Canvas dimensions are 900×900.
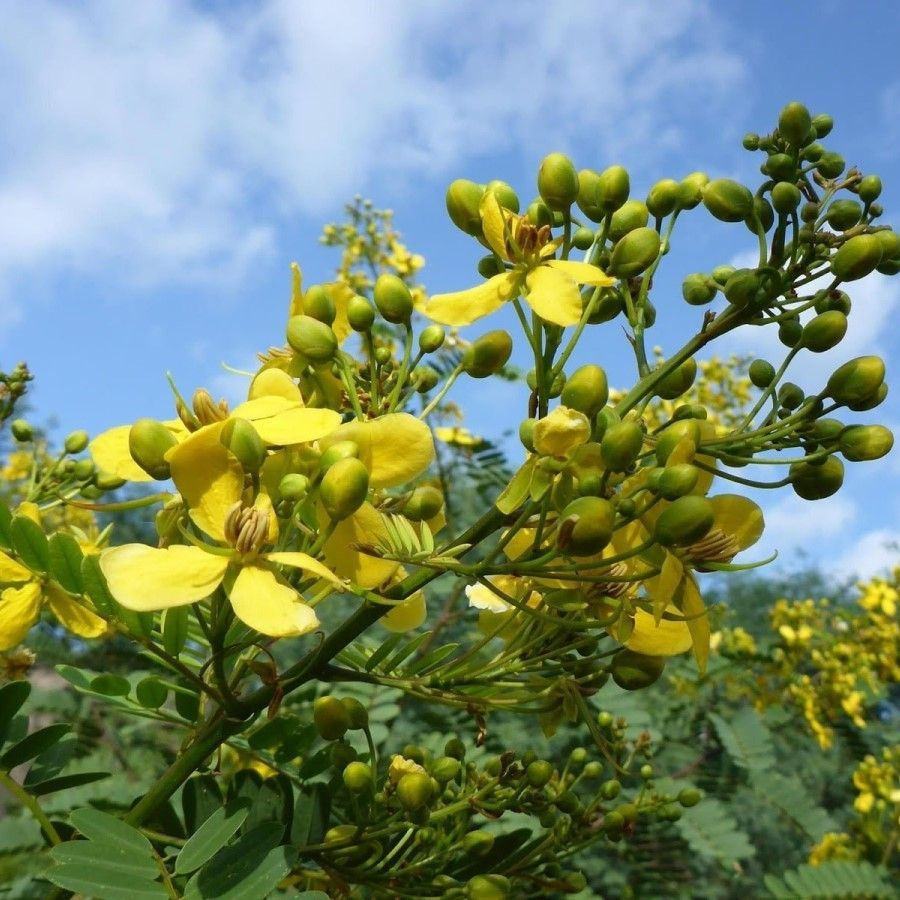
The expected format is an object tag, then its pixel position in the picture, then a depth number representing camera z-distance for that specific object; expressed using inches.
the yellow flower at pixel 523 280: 6.8
